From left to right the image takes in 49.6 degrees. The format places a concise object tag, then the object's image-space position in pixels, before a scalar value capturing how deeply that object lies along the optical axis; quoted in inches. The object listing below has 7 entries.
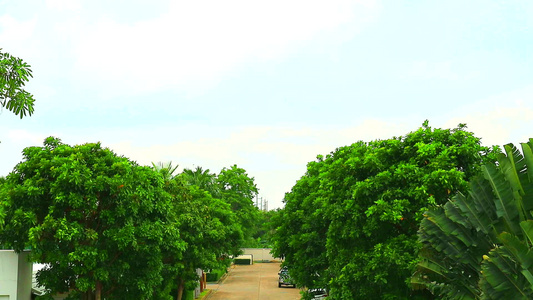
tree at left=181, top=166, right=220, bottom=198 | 1824.6
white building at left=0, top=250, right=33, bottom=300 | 751.7
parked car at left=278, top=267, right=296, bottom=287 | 1911.9
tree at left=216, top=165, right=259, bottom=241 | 2541.8
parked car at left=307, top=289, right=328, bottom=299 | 1223.9
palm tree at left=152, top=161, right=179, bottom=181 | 1163.1
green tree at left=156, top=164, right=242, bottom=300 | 1091.9
